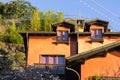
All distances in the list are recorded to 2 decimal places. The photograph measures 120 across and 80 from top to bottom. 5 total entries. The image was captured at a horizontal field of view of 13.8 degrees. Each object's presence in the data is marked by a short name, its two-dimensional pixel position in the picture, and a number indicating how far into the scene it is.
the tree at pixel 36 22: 69.12
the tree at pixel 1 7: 83.31
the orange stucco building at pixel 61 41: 34.41
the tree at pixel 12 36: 64.31
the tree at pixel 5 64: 25.16
